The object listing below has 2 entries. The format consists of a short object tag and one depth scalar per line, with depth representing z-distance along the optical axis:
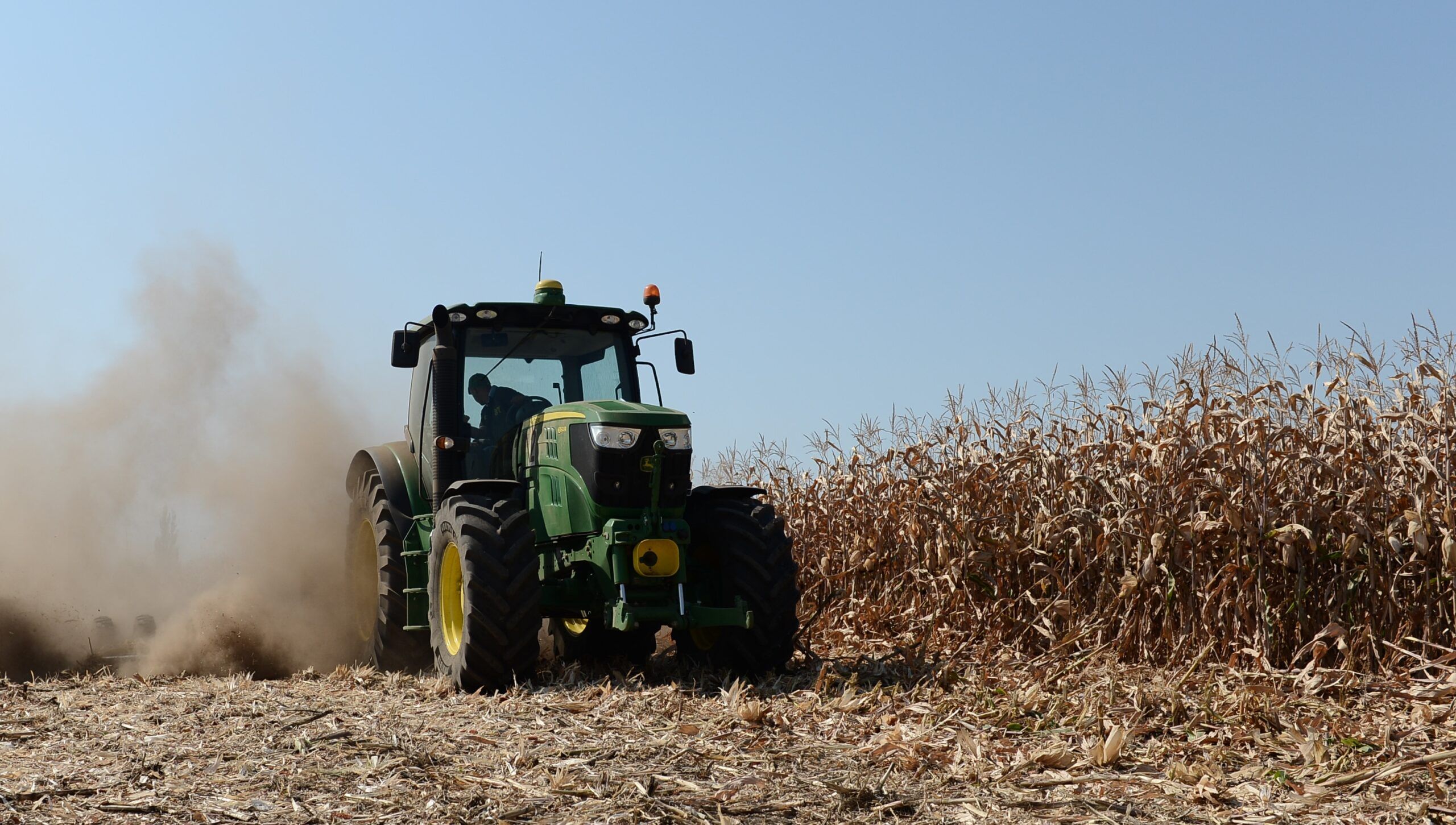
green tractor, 6.83
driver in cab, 8.16
